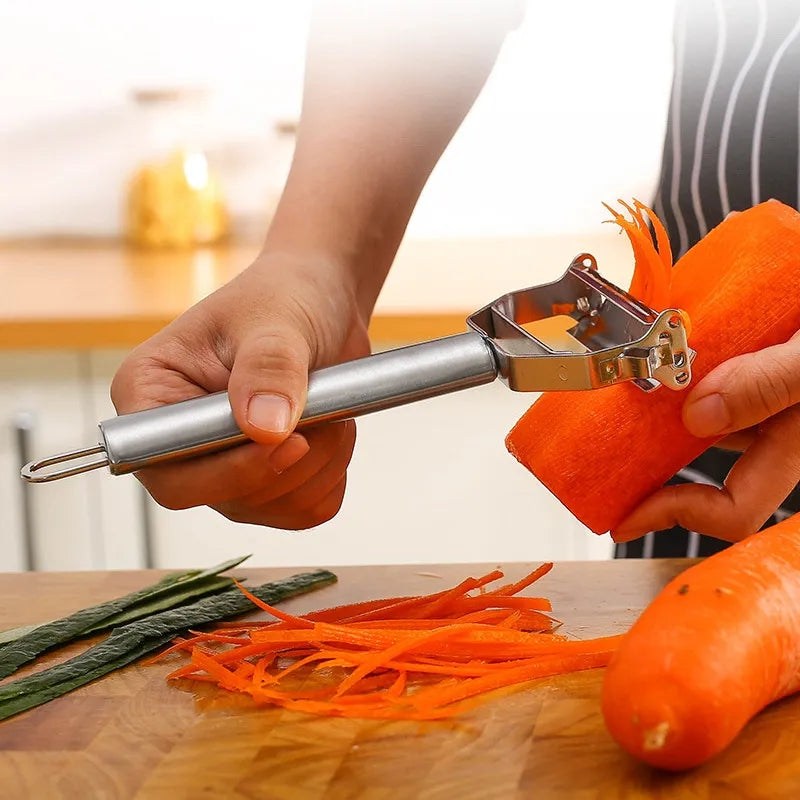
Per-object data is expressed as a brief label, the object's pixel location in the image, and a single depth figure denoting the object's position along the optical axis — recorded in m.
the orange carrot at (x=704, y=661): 0.57
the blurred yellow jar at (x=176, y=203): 1.55
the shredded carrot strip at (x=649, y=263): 0.67
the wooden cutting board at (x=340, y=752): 0.58
